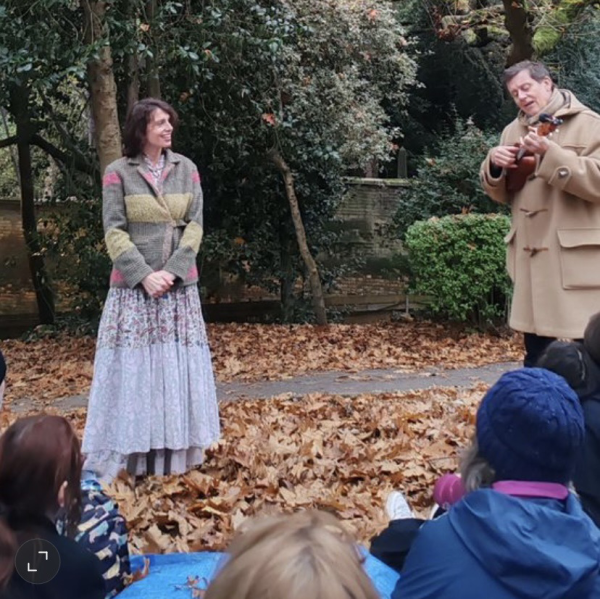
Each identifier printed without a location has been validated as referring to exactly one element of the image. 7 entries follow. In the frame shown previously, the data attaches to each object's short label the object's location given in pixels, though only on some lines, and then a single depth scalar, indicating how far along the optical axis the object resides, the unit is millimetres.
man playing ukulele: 3795
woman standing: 3898
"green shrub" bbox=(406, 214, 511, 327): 9914
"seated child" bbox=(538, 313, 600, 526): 2545
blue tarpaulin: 2592
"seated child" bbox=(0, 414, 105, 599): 1938
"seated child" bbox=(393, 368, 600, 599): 1659
